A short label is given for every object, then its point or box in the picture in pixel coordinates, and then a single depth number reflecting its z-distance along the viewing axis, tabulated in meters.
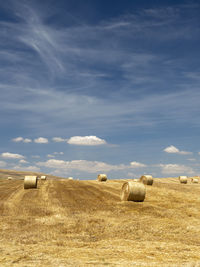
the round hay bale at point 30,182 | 33.94
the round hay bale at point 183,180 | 51.12
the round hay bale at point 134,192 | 20.98
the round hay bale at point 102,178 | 48.53
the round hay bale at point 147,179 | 38.97
